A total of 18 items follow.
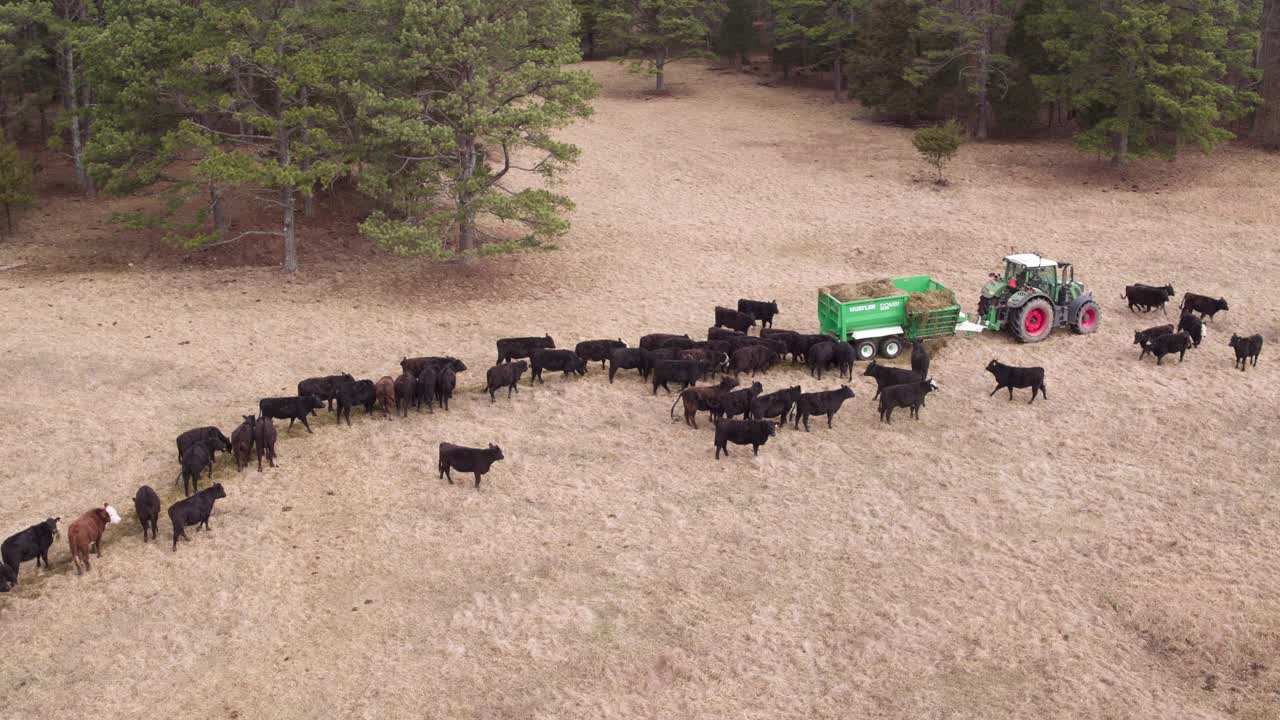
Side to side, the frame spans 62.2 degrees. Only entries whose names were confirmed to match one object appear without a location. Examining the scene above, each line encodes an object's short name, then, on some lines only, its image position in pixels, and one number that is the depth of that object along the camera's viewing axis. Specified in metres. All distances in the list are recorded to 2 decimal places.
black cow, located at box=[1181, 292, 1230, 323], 26.19
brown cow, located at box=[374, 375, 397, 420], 21.72
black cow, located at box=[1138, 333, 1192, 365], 23.88
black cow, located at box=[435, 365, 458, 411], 22.19
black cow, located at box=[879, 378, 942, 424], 21.25
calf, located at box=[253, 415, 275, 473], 19.56
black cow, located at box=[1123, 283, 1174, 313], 27.12
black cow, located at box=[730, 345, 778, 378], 23.52
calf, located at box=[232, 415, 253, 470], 19.52
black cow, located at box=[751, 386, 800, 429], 21.16
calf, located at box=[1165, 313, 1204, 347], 24.89
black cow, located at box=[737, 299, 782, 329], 26.94
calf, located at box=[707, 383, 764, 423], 21.28
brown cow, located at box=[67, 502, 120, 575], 16.30
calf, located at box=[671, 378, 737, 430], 21.33
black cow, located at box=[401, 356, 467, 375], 23.20
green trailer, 24.58
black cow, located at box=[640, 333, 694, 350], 24.41
